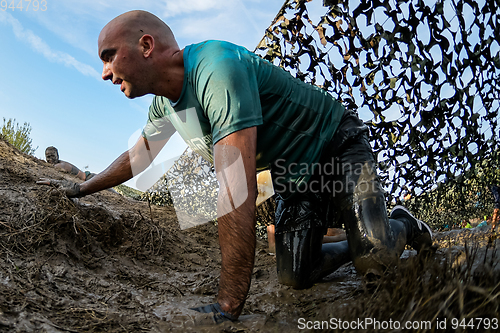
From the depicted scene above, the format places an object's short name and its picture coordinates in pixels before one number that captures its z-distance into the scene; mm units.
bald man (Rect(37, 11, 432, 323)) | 1724
